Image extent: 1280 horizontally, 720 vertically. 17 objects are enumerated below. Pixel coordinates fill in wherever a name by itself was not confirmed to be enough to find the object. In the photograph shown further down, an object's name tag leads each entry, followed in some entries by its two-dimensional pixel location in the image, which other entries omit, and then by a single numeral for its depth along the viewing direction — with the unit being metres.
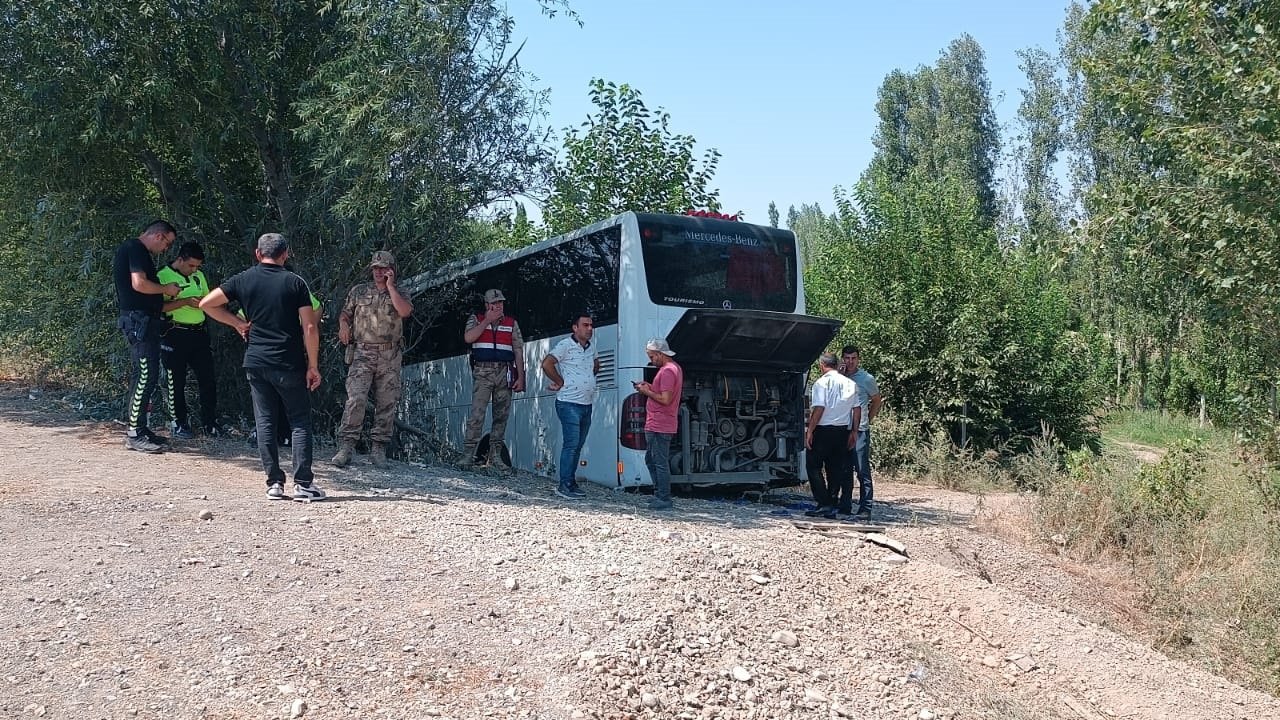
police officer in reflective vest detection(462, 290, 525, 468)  11.78
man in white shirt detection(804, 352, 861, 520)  10.78
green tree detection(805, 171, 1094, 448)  18.16
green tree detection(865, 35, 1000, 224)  43.38
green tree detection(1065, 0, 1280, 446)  10.10
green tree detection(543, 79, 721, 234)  19.06
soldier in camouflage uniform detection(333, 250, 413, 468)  10.23
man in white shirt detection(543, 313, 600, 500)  10.84
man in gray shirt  11.35
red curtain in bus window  12.21
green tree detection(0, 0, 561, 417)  10.64
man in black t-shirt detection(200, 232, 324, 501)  8.27
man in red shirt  10.04
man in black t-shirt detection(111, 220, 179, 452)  9.94
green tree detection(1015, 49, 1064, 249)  41.91
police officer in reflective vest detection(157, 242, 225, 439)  10.51
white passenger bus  11.46
